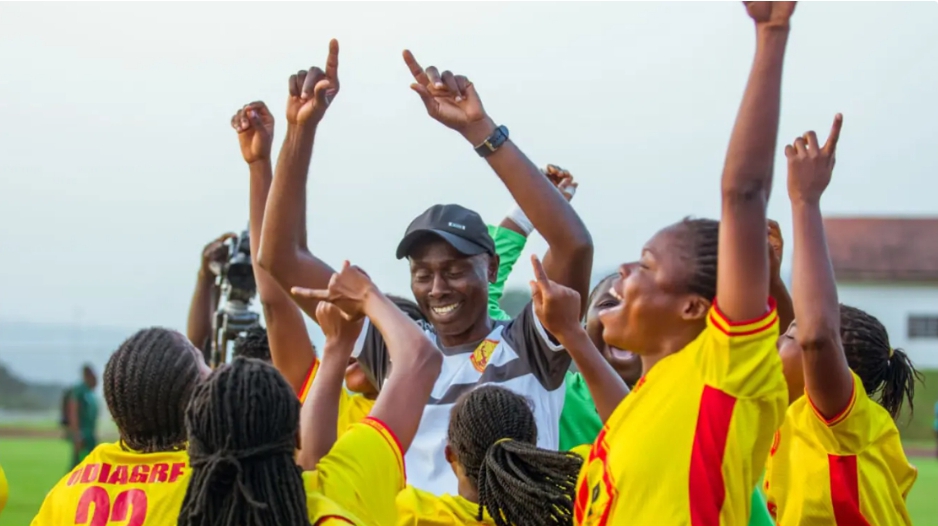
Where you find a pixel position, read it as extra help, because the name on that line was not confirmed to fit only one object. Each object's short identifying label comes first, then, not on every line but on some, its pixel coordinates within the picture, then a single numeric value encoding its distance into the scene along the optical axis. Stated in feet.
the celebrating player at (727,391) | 8.41
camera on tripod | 18.69
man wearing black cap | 12.25
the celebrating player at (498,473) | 10.64
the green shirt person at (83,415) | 53.06
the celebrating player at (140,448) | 9.36
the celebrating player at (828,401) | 10.44
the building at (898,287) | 162.09
